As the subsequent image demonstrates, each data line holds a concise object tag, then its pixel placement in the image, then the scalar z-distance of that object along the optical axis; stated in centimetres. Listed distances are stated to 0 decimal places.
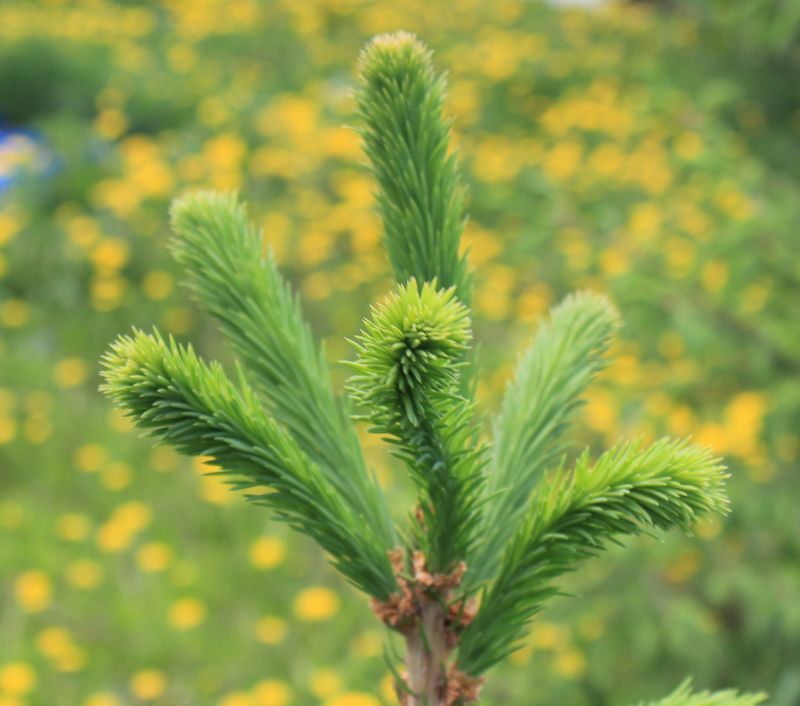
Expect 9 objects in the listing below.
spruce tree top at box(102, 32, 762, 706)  52
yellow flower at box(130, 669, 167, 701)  234
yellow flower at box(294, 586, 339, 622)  255
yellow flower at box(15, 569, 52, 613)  259
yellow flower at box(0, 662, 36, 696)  229
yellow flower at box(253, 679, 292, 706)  229
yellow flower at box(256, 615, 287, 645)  251
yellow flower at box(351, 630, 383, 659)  234
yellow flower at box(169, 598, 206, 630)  255
